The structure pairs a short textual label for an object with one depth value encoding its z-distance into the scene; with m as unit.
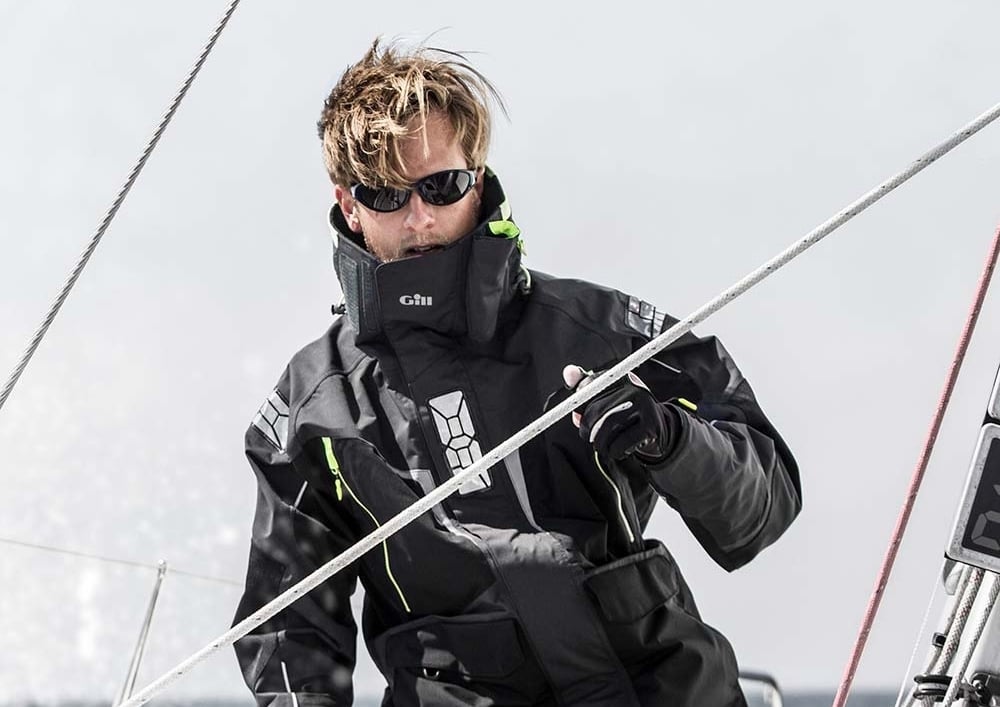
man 5.30
